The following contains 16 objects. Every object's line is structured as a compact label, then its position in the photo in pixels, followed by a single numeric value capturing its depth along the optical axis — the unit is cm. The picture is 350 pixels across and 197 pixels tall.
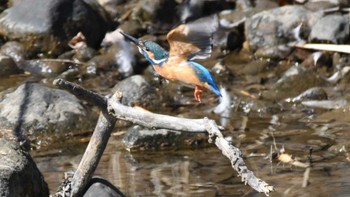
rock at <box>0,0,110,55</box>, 2169
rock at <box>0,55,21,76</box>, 2034
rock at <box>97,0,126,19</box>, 2386
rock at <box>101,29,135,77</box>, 2052
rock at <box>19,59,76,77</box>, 2069
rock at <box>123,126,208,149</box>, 1506
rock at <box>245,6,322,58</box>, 2052
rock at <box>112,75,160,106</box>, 1785
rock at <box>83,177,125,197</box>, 1113
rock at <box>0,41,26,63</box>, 2147
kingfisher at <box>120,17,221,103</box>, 1099
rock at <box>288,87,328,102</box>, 1784
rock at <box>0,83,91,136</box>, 1598
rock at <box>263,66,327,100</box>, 1816
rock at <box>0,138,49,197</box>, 1048
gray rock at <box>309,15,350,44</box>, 1974
